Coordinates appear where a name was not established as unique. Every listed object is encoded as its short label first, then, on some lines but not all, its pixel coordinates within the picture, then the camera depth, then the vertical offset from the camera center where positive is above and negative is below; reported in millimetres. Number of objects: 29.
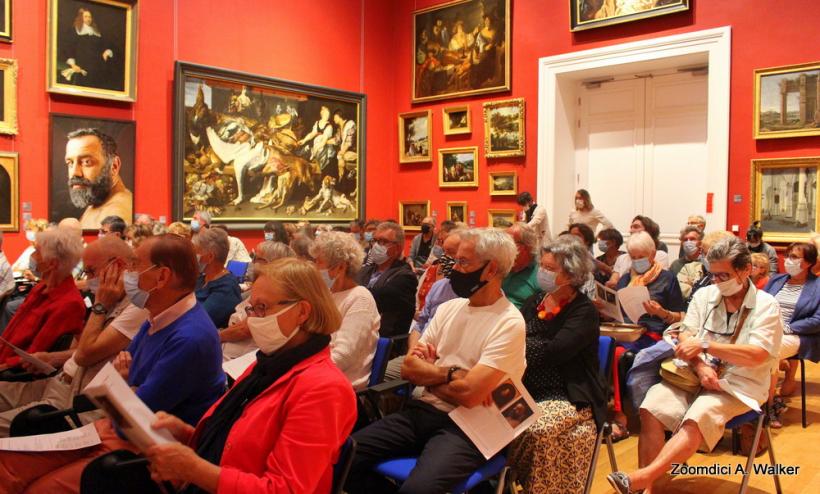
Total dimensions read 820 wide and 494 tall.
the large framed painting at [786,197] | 9633 +496
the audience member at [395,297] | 5305 -569
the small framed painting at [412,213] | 14773 +322
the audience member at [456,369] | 3078 -708
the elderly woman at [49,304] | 4223 -533
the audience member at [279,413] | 2164 -667
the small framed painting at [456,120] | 13797 +2306
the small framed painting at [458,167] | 13797 +1310
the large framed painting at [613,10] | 10875 +3782
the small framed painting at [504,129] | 12930 +2004
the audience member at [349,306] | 3947 -496
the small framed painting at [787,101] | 9578 +1934
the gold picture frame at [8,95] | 9742 +1926
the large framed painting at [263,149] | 11781 +1529
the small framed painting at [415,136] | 14602 +2073
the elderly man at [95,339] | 3650 -650
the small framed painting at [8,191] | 9812 +491
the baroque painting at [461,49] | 13180 +3777
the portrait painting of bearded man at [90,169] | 10297 +904
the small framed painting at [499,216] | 13073 +242
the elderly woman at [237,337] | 4680 -802
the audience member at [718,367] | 3711 -810
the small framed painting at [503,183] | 13094 +902
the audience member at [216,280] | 5133 -442
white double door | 11516 +1496
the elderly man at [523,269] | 5234 -342
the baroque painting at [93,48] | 10141 +2828
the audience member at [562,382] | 3414 -861
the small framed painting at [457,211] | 13961 +359
